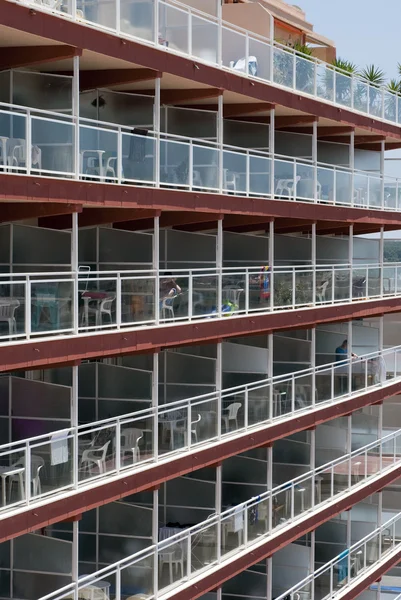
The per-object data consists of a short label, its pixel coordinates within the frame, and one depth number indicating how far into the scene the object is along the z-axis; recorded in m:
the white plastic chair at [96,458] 22.25
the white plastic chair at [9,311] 19.72
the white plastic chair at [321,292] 31.97
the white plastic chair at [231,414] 27.61
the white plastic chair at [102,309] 22.20
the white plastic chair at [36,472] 20.55
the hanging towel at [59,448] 21.02
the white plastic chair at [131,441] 23.44
